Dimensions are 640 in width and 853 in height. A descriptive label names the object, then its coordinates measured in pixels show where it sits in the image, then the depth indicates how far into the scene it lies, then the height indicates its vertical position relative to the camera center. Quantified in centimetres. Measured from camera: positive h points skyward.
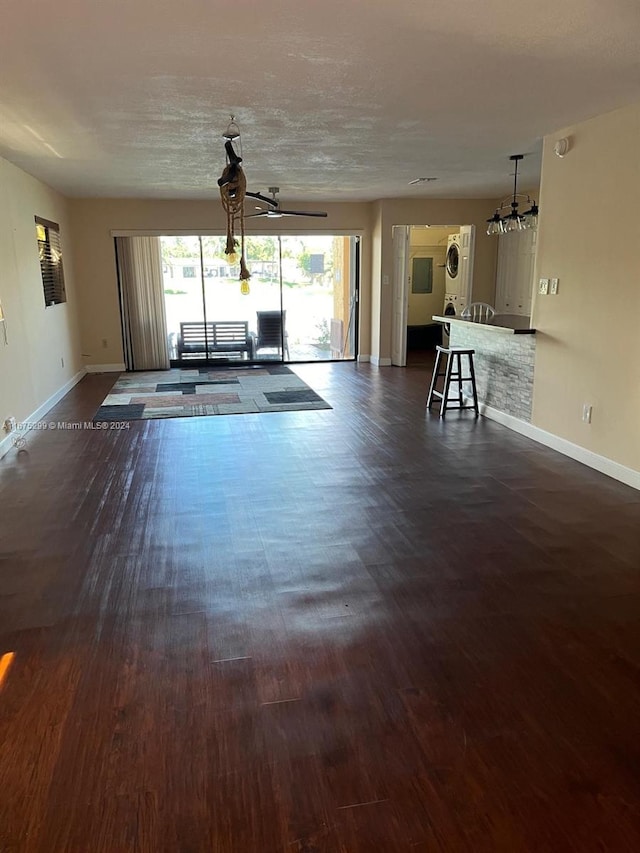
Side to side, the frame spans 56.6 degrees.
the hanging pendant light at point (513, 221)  540 +54
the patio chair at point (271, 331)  934 -73
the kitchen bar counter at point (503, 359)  520 -71
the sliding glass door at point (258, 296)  901 -19
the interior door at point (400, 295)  860 -18
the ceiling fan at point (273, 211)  609 +75
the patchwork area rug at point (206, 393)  623 -127
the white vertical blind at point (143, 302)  857 -26
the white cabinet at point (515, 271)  780 +14
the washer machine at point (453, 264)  966 +30
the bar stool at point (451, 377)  589 -94
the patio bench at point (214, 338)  924 -83
